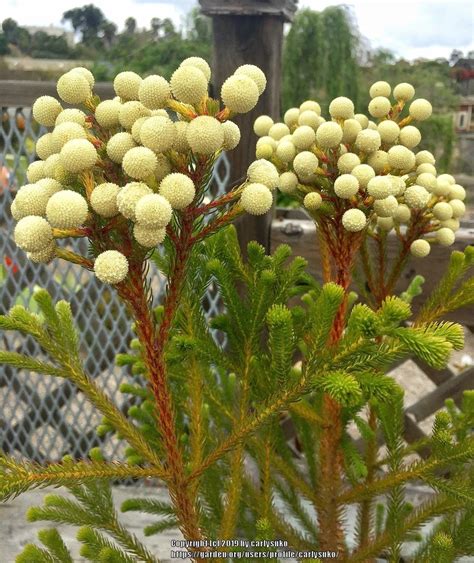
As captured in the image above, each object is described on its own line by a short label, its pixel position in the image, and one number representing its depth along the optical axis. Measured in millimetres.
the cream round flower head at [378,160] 294
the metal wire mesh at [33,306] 578
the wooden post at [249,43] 462
